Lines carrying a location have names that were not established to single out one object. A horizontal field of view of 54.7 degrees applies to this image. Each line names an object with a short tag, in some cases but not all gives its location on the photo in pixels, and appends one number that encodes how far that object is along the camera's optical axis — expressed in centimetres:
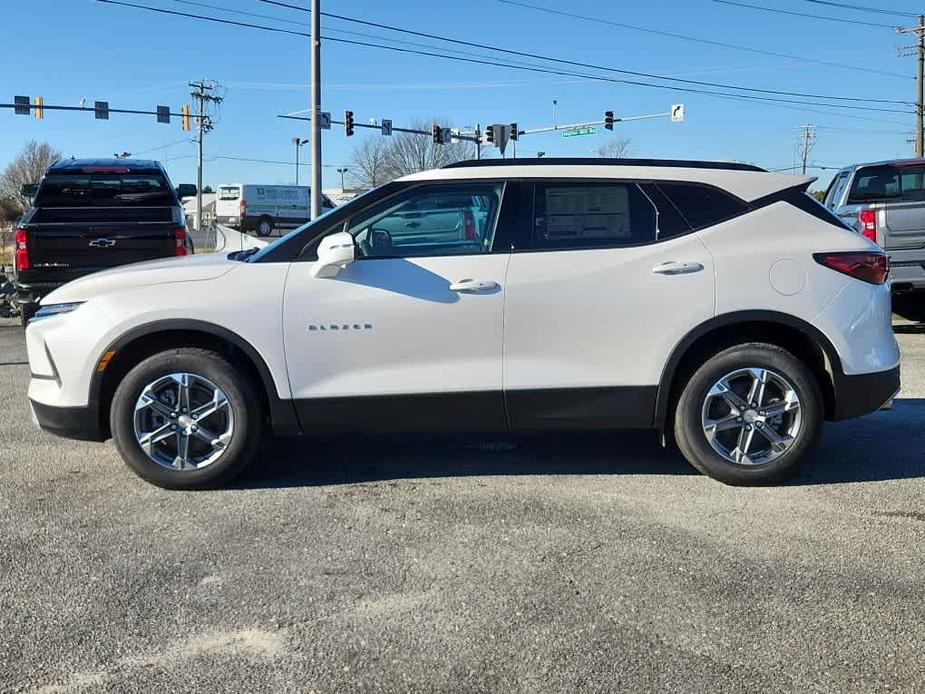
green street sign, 4093
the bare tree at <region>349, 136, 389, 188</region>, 7225
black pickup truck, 980
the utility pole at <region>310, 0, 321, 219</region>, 2228
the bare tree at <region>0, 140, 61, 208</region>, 5978
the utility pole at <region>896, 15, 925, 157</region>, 4303
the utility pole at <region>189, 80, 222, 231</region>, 6000
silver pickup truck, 994
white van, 4769
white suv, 468
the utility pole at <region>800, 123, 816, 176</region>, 9456
